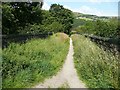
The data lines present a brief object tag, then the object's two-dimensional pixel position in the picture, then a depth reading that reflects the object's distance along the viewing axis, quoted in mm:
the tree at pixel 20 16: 7413
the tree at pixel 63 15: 26163
